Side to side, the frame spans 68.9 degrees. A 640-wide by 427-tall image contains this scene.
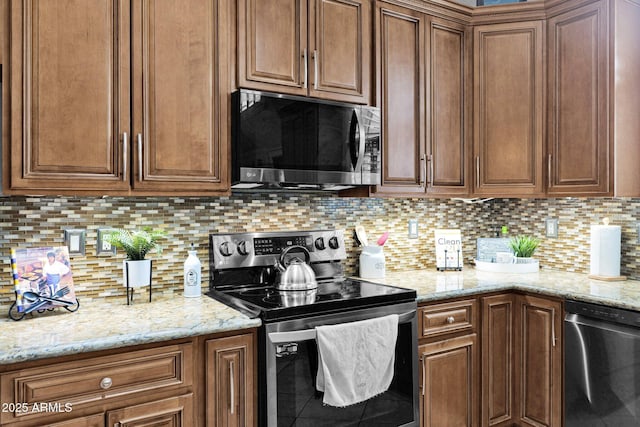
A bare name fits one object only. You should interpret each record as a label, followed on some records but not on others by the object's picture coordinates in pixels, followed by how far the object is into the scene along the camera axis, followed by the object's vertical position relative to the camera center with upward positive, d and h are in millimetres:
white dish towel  1811 -597
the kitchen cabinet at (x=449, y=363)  2217 -753
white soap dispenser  2090 -288
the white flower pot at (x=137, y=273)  1898 -250
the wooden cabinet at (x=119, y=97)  1645 +443
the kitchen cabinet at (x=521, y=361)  2285 -775
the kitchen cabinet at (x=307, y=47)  2086 +777
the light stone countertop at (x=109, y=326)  1393 -395
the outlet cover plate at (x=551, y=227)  2951 -108
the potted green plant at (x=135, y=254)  1901 -175
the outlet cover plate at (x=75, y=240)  1972 -119
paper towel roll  2525 -213
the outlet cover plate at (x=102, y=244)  2037 -141
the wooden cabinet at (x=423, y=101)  2469 +607
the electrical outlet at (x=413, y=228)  2934 -113
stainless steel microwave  2020 +317
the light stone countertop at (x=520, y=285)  2119 -384
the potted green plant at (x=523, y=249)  2828 -237
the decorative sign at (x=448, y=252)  2887 -257
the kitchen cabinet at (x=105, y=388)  1365 -553
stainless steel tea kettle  2145 -304
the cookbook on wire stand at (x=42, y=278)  1729 -255
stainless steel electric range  1743 -410
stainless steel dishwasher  1963 -692
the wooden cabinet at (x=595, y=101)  2348 +568
